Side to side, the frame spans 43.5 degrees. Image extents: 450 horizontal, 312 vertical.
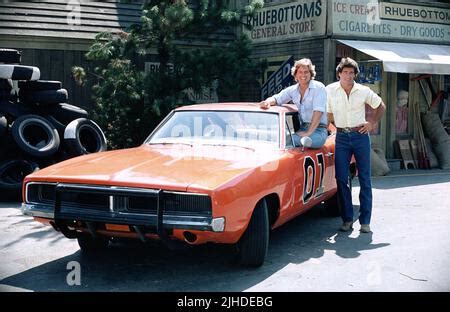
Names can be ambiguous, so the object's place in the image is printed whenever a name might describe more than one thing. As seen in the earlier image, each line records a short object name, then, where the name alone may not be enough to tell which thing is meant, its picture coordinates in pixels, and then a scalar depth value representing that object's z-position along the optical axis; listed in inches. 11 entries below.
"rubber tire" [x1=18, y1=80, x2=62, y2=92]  359.6
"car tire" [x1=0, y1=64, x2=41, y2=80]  346.3
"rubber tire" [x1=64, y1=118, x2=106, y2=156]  337.7
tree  418.9
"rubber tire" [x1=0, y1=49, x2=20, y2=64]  371.2
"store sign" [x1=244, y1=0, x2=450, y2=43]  465.7
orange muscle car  163.3
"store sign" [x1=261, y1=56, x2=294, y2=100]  487.8
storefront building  460.1
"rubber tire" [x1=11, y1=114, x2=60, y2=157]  323.3
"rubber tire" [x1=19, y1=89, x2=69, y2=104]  357.4
